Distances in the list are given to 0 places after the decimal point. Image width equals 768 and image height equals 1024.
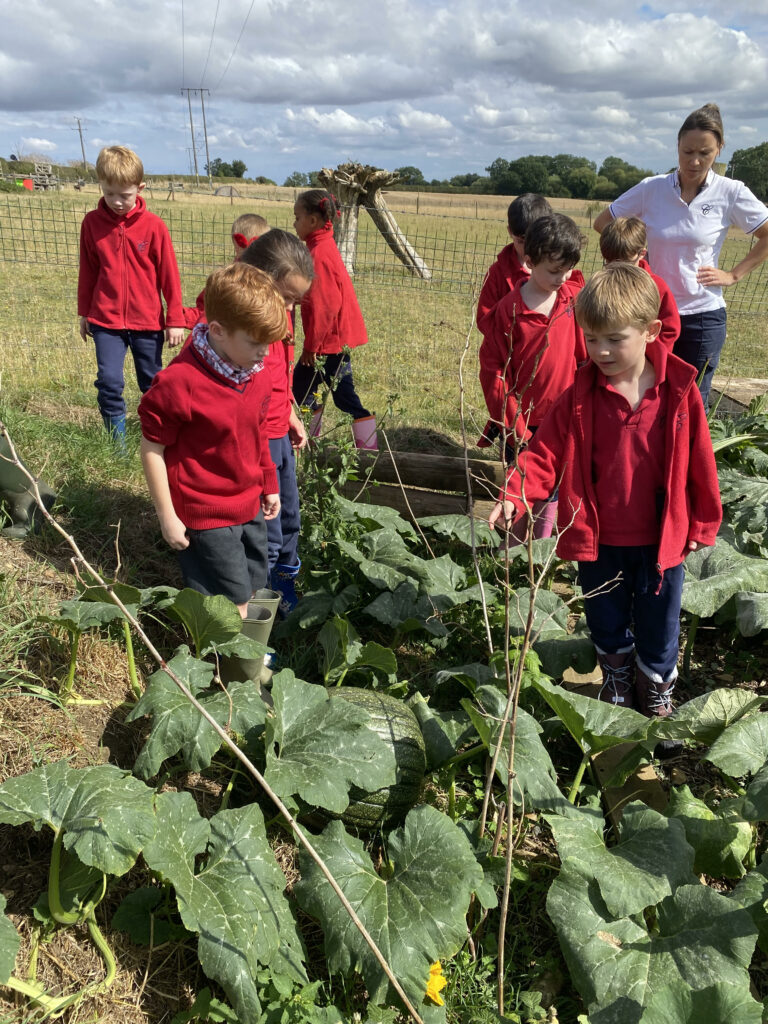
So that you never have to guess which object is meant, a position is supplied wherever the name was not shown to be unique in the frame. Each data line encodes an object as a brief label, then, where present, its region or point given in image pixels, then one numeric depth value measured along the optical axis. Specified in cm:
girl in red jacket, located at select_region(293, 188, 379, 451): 448
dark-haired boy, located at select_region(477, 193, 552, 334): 404
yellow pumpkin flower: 191
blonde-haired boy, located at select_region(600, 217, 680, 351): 379
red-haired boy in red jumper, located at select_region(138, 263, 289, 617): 245
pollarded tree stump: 1110
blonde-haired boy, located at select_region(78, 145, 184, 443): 436
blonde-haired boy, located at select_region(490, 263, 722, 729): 259
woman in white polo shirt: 432
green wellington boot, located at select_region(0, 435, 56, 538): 320
